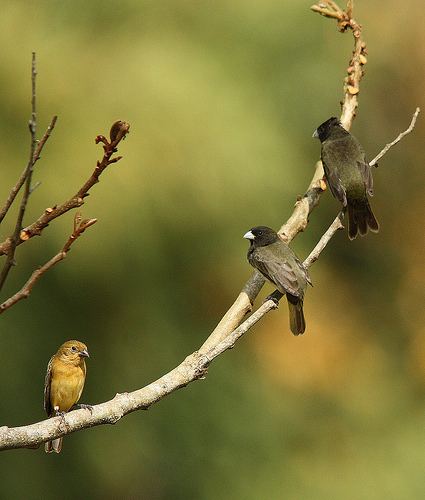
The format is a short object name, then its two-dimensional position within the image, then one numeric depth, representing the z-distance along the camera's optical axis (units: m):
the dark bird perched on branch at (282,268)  9.45
